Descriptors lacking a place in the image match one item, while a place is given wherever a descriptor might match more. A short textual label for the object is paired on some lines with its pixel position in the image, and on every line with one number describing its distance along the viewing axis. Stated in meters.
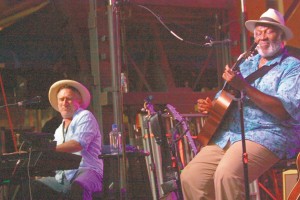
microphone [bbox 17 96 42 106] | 7.65
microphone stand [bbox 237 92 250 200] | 6.02
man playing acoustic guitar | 6.33
